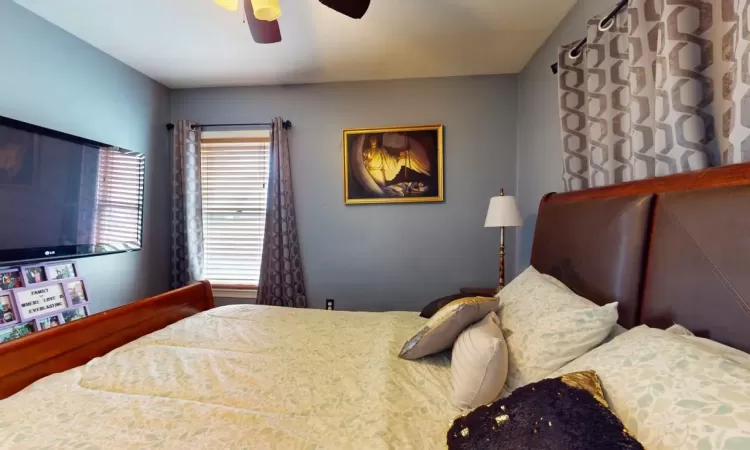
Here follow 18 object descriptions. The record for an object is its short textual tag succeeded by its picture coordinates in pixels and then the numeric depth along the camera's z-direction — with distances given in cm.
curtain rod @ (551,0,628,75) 138
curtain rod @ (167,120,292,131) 308
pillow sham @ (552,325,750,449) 54
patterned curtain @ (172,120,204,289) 306
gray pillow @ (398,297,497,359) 129
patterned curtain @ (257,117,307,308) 301
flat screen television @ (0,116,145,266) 178
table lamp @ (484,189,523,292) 222
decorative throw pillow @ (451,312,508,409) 101
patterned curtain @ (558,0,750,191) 92
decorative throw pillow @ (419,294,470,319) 193
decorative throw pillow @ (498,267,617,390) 97
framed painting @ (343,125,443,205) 297
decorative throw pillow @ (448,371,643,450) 59
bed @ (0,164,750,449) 85
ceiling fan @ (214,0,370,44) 143
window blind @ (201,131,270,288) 318
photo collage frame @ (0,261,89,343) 180
